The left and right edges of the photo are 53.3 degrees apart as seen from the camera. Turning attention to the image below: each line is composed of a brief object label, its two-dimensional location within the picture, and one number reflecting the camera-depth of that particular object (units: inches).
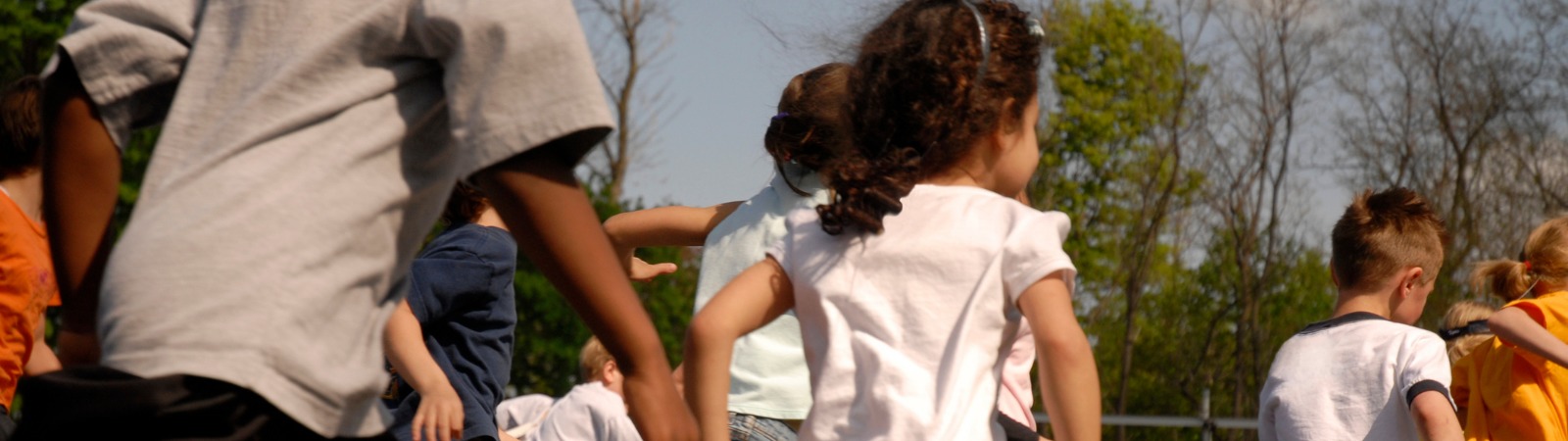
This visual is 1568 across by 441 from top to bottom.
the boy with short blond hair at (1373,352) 175.2
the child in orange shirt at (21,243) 161.3
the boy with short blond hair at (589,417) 329.7
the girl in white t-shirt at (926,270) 96.8
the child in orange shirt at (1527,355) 209.6
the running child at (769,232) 143.6
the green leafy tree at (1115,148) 1225.4
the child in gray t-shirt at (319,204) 60.0
